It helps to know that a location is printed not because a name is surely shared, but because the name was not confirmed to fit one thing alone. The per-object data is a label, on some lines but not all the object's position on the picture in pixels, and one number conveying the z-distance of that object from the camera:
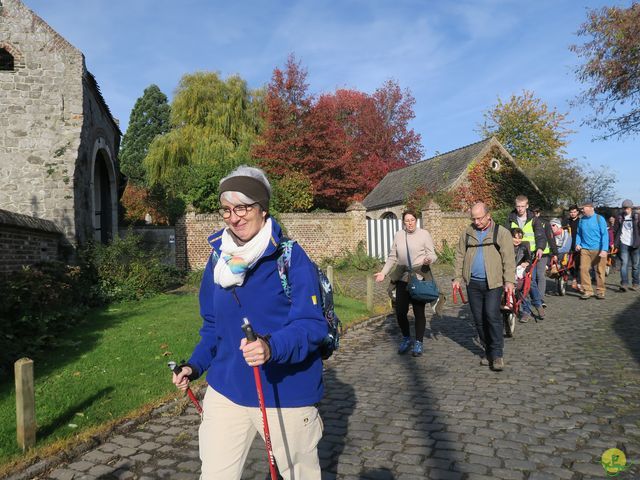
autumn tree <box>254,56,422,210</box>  27.30
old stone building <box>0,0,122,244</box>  12.36
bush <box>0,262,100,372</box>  6.87
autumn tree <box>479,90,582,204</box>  42.94
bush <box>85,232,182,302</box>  12.28
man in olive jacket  6.04
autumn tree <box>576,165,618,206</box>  27.56
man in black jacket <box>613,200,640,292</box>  12.29
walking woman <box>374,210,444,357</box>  6.83
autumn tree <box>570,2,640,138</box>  18.94
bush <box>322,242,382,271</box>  20.34
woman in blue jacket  2.27
